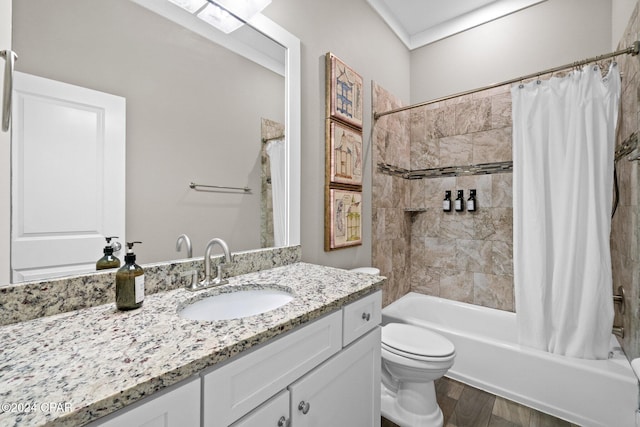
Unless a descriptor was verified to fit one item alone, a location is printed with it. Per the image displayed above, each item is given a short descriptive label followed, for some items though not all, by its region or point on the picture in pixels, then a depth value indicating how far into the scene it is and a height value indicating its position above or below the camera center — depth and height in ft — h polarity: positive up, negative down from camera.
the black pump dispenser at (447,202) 8.50 +0.36
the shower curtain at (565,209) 5.26 +0.08
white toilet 4.74 -2.79
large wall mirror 2.91 +1.58
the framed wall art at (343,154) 5.90 +1.37
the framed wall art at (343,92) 5.87 +2.76
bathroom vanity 1.58 -0.99
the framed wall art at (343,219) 5.93 -0.11
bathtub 4.76 -3.14
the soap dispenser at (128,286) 2.78 -0.71
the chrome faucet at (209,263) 3.62 -0.65
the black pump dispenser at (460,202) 8.28 +0.35
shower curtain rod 4.91 +2.83
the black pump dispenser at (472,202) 8.07 +0.34
